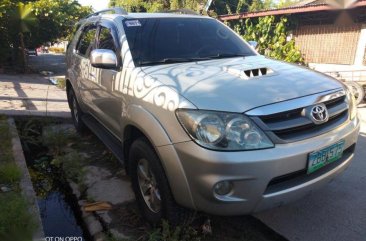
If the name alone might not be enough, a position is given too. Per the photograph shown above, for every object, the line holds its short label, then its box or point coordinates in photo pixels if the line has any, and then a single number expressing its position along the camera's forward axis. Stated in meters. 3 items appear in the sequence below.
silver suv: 2.26
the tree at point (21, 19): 12.25
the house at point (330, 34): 9.40
